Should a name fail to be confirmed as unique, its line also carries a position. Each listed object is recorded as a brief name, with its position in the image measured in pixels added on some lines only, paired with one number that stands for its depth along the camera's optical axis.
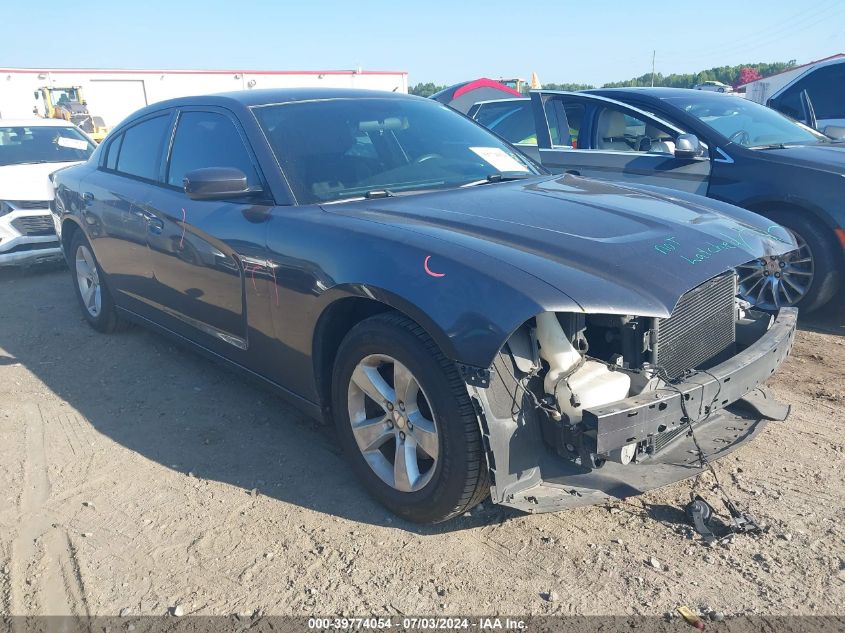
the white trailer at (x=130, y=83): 24.12
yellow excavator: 21.64
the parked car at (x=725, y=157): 4.99
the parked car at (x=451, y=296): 2.49
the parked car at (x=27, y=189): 7.50
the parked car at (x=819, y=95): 8.27
